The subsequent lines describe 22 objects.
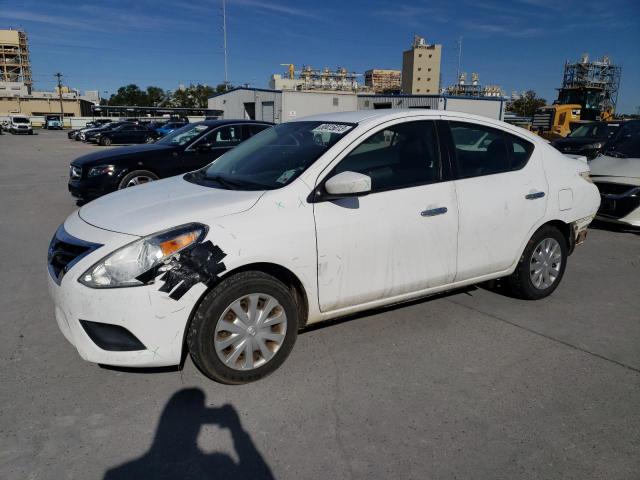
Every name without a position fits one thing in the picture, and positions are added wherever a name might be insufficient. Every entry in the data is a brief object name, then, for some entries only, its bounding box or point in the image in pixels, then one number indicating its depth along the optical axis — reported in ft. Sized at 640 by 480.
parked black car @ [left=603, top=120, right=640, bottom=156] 27.37
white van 168.14
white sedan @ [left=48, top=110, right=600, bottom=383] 9.33
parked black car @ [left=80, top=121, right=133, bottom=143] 116.14
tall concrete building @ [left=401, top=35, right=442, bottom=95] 402.52
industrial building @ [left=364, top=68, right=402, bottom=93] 522.88
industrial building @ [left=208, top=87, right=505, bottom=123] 126.62
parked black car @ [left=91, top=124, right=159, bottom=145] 106.11
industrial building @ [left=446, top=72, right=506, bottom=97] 319.31
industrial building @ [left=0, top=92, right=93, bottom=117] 333.83
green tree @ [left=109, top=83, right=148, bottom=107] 394.79
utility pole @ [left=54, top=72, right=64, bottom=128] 320.91
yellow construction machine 81.15
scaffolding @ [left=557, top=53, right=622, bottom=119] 241.70
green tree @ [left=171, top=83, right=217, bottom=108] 380.47
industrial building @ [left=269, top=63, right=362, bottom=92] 253.44
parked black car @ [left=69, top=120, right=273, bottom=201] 27.02
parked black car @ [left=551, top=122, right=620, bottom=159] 45.22
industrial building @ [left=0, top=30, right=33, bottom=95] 474.49
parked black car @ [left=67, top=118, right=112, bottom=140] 127.58
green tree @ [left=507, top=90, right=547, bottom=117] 288.92
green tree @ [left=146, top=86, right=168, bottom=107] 393.50
